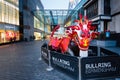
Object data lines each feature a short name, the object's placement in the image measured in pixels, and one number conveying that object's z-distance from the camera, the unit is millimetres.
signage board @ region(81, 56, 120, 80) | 2378
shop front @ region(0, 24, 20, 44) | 14391
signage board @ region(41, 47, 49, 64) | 3668
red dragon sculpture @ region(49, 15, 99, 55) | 2427
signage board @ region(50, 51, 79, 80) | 2435
